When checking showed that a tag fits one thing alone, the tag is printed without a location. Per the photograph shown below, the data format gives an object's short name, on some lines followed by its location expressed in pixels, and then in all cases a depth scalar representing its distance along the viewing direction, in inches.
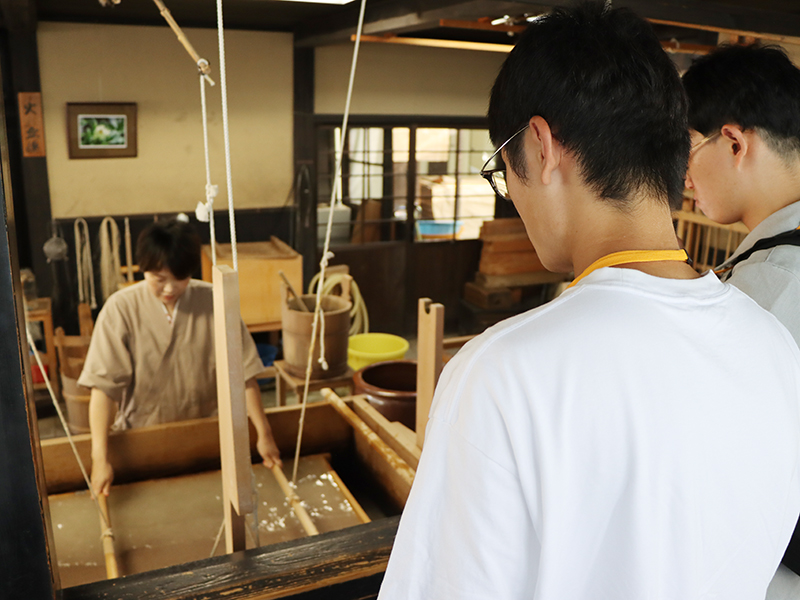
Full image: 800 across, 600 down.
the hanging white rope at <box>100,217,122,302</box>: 210.8
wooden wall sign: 202.5
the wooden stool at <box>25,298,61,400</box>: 191.9
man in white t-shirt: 27.8
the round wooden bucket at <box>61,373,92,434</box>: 148.5
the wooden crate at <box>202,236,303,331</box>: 209.3
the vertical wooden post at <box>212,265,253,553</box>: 51.7
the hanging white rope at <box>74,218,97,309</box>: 213.0
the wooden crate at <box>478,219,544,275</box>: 278.1
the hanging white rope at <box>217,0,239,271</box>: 45.6
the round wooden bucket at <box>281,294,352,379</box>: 140.6
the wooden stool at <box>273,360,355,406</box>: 142.6
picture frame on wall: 211.2
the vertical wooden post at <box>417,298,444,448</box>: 72.7
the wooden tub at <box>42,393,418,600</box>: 48.0
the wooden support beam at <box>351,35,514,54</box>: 194.4
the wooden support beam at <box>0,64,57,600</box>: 37.5
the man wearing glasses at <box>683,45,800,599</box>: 53.0
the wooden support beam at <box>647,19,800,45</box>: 112.7
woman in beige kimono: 101.1
